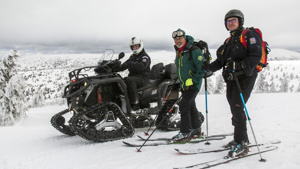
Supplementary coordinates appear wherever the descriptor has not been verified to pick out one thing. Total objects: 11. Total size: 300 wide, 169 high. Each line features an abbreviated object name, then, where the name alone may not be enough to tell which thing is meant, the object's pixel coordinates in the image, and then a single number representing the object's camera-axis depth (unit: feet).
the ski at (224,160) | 11.29
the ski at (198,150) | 13.60
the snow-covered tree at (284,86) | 125.88
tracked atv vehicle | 18.98
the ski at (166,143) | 16.50
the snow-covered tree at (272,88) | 130.24
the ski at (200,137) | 17.48
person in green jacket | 16.72
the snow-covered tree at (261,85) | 126.72
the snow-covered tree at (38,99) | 157.50
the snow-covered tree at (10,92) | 75.66
